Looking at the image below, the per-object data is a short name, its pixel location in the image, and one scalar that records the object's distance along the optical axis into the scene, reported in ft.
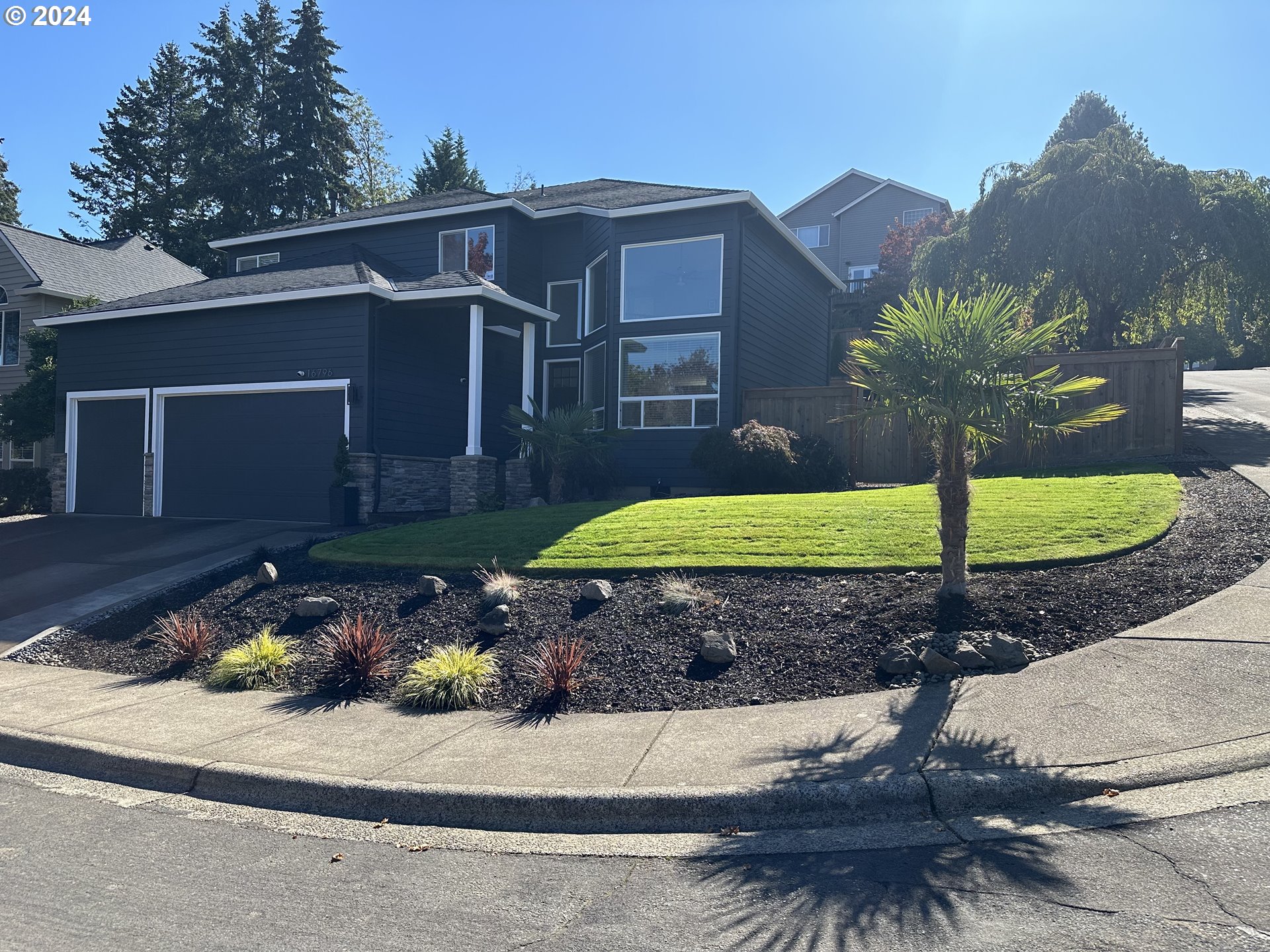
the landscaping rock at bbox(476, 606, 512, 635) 26.27
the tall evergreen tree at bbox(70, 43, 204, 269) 136.56
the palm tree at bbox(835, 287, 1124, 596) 22.00
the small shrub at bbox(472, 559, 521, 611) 27.86
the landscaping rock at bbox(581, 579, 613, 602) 27.30
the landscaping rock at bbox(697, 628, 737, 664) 22.43
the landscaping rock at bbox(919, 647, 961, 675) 20.53
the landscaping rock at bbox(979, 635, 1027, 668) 20.47
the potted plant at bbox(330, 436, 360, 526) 47.91
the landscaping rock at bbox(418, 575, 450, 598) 29.94
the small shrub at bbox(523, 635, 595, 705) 21.35
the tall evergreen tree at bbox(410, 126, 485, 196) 124.26
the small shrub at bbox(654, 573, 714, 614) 25.91
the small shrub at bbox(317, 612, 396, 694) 24.07
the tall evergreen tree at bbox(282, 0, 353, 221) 120.47
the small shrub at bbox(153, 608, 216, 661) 27.50
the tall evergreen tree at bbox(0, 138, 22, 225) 148.46
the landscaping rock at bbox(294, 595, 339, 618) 29.86
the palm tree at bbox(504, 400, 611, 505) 51.13
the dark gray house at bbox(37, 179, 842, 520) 51.88
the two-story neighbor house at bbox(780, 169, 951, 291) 131.34
